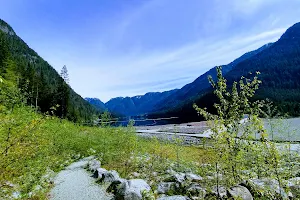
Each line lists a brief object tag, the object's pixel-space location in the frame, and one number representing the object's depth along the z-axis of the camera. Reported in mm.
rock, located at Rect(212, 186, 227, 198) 4158
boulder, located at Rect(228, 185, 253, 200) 3636
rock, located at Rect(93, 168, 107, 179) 6537
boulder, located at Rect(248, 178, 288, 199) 3394
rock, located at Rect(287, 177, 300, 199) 3794
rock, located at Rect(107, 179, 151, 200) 4799
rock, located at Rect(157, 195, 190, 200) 4305
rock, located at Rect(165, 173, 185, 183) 5847
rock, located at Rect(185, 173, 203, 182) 5870
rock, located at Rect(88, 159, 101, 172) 7442
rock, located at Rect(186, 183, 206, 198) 4738
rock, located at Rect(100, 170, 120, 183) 6122
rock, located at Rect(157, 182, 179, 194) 5540
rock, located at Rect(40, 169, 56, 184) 5977
